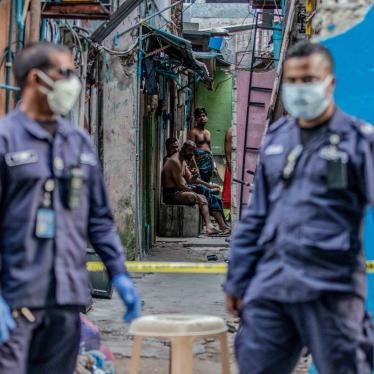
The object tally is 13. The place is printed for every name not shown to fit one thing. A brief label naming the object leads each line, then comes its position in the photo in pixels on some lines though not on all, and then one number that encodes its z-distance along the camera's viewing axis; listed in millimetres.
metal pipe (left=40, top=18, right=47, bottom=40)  14766
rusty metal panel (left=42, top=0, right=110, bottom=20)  14008
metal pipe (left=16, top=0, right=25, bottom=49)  13070
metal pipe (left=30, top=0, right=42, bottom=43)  13201
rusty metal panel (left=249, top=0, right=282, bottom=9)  28389
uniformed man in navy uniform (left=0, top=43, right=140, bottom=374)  7414
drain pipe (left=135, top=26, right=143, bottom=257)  23547
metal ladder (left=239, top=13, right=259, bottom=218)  26656
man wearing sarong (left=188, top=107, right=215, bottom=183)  36094
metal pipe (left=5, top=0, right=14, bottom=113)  12812
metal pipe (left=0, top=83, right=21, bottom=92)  11912
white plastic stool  9430
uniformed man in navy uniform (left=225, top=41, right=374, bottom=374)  7391
